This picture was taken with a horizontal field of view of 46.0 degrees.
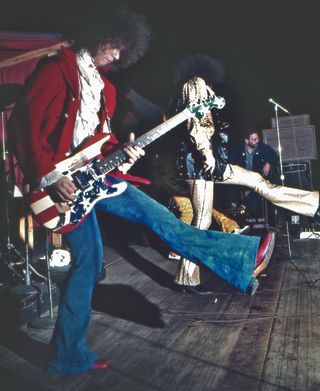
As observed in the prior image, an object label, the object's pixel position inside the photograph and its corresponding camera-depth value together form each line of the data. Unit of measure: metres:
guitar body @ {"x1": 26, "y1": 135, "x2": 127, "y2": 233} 2.24
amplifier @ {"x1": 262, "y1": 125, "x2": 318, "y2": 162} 7.93
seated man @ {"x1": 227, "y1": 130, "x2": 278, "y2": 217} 7.95
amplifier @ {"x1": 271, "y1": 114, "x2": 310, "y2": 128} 8.23
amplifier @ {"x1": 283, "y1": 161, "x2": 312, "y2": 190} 7.86
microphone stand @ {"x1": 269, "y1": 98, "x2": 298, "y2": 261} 5.31
